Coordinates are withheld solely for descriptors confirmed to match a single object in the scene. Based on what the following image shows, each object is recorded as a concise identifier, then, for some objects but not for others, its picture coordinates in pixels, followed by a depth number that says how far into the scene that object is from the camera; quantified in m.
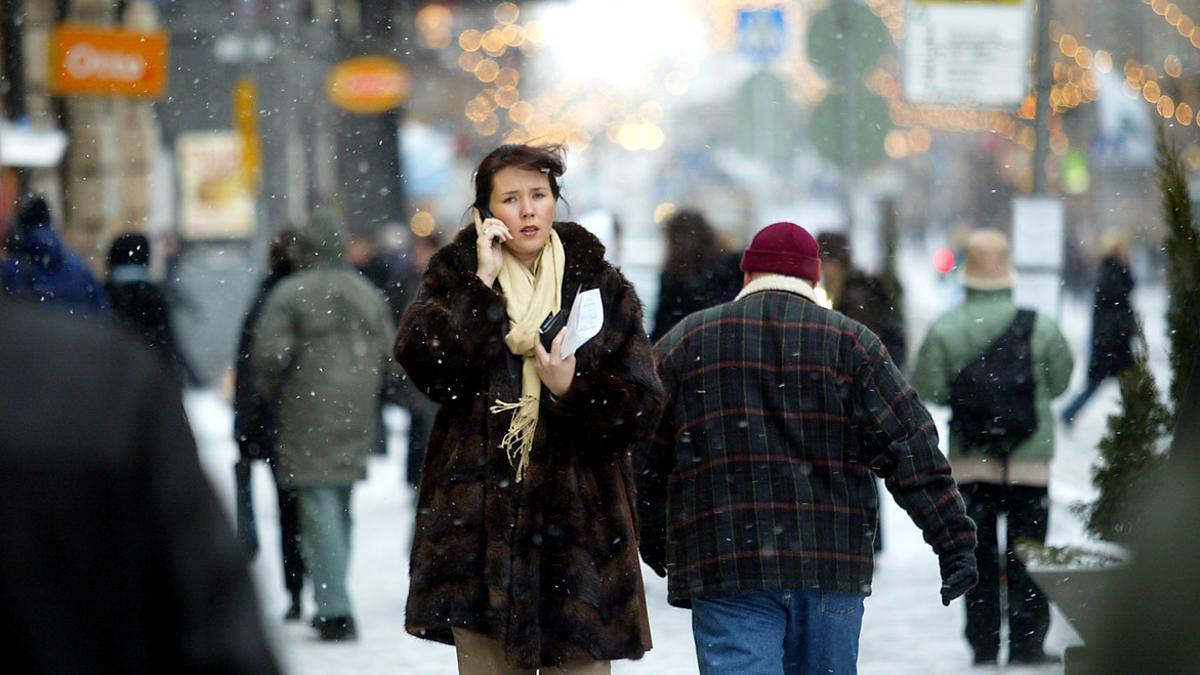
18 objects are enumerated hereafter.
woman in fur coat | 8.76
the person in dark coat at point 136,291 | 22.36
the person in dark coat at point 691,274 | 19.25
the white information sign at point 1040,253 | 21.00
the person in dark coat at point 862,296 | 18.92
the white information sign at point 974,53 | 20.92
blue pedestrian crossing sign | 37.00
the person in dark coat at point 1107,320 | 31.97
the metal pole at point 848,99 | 27.78
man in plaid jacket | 9.27
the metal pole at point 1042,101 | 21.20
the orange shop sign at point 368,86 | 46.22
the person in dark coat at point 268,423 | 16.27
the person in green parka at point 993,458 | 14.75
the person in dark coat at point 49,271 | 18.70
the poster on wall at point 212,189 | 43.59
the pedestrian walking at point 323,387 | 16.45
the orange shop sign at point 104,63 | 30.72
